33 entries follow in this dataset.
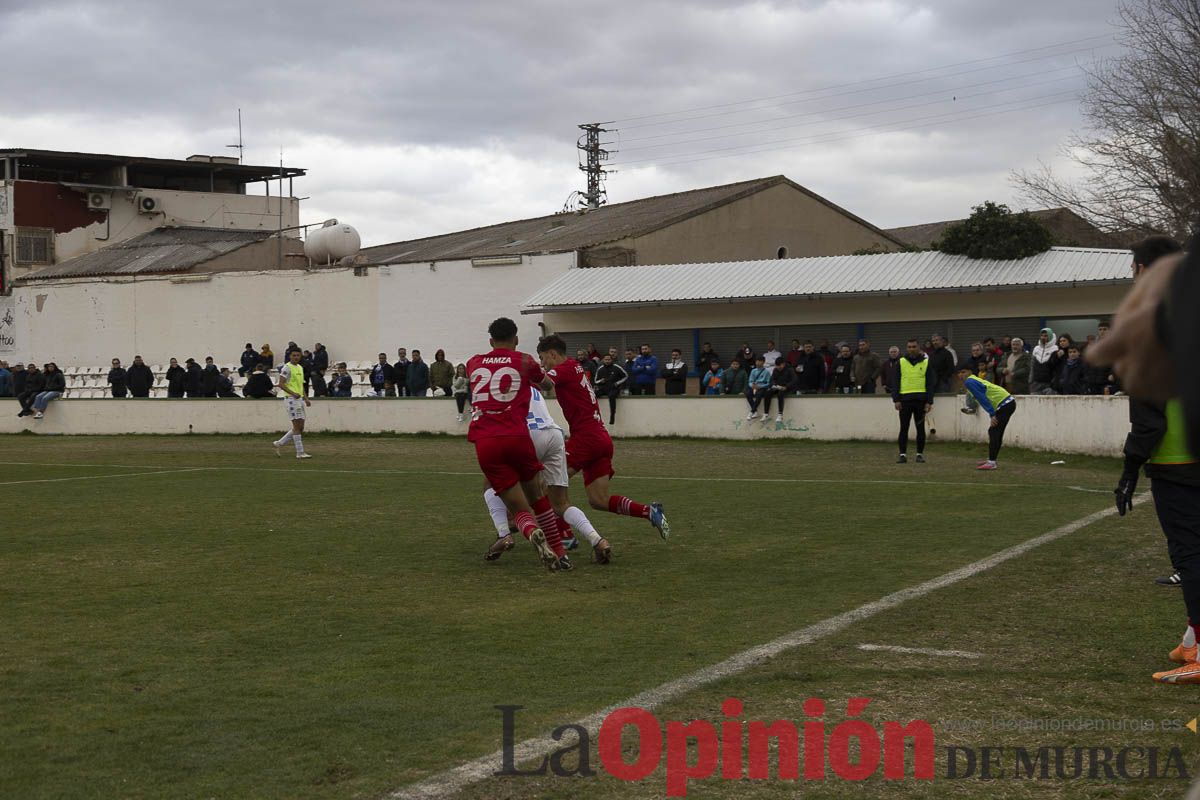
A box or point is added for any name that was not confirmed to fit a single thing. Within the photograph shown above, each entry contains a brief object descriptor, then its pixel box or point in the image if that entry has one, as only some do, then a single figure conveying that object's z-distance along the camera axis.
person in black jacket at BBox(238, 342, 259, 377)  36.88
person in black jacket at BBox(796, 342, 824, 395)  27.98
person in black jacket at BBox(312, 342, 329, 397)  35.72
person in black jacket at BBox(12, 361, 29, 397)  36.81
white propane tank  46.19
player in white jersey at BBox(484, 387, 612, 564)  10.77
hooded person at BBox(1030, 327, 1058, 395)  23.61
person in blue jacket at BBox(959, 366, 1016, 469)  18.83
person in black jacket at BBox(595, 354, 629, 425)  28.09
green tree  30.69
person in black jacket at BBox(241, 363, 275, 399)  32.75
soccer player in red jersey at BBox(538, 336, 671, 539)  10.98
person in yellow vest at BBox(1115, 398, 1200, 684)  6.52
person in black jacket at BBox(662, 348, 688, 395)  30.33
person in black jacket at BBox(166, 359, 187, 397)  36.03
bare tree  33.88
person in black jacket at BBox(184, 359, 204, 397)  35.97
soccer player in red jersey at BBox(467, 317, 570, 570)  10.14
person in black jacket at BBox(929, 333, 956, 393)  25.89
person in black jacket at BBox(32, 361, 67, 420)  34.53
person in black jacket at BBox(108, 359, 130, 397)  37.69
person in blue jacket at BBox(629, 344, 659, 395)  30.12
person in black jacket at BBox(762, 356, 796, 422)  26.27
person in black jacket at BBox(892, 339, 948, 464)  20.31
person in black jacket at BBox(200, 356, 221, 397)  35.47
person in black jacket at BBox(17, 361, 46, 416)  34.78
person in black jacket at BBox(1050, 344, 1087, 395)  22.47
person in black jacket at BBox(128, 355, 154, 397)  37.12
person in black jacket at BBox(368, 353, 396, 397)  32.91
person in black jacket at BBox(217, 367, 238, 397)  35.47
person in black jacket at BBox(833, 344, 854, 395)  27.95
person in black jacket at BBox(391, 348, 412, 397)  32.94
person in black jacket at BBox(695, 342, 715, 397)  30.80
